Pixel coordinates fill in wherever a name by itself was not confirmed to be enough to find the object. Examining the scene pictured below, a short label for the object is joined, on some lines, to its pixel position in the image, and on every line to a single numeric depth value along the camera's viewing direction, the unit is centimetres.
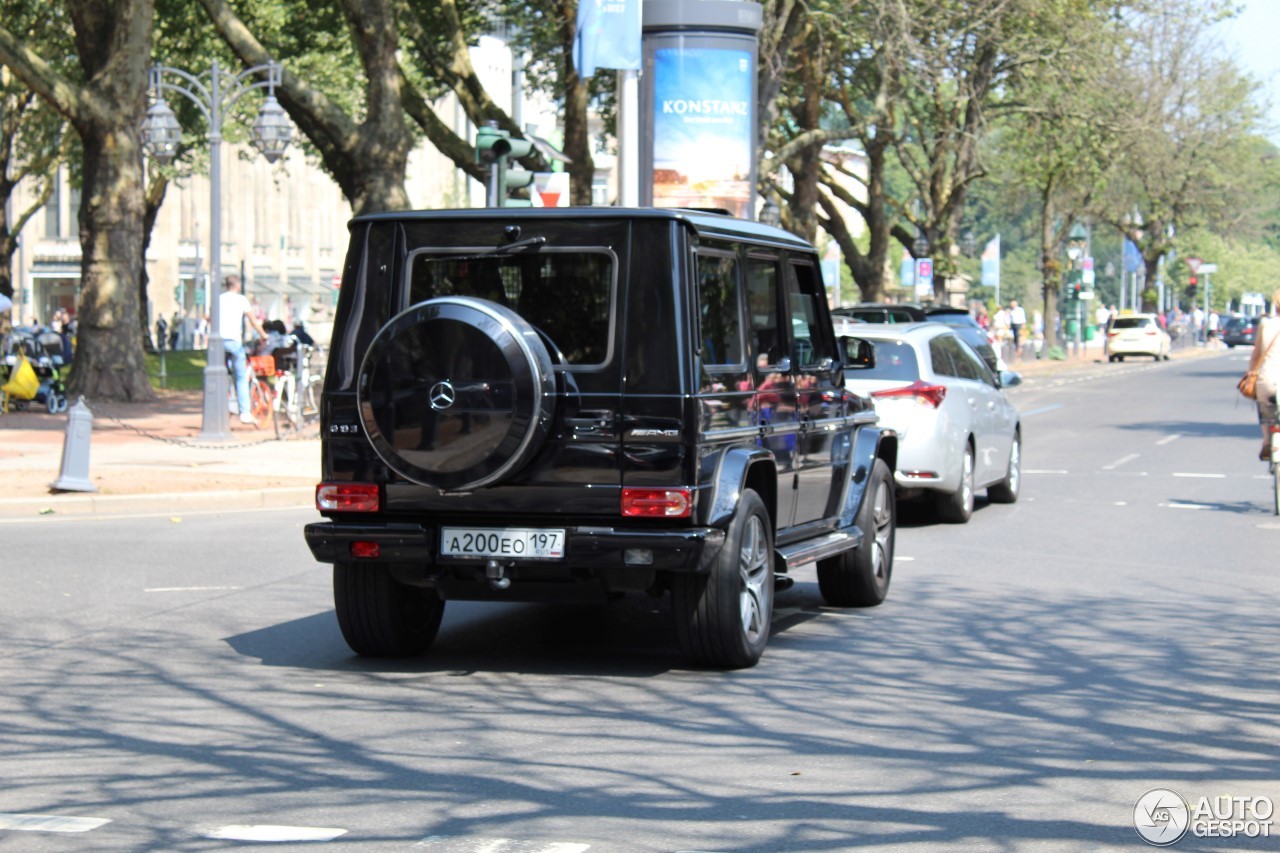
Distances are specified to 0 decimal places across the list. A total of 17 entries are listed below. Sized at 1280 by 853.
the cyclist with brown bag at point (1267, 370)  1561
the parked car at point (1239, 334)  9894
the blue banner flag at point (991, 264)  6091
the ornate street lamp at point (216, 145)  2302
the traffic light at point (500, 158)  1630
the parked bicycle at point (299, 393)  2495
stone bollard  1678
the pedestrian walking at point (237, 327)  2553
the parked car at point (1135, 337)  6662
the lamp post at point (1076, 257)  6159
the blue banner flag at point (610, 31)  2141
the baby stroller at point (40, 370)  2906
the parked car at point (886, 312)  2753
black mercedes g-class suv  823
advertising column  2398
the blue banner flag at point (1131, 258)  7925
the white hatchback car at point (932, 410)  1478
